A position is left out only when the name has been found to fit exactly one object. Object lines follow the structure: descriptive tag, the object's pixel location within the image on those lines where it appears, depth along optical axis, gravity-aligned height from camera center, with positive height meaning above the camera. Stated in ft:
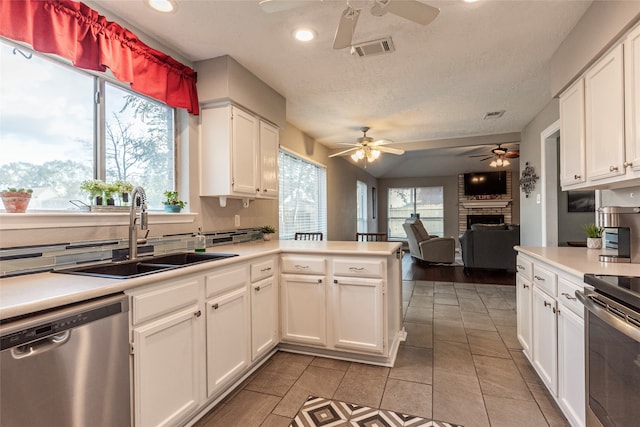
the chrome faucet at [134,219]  6.23 -0.04
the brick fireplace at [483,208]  30.76 +0.75
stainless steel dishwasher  3.29 -1.77
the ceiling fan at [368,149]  15.38 +3.34
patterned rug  5.71 -3.77
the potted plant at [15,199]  4.98 +0.30
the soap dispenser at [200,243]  8.21 -0.69
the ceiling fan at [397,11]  4.94 +3.33
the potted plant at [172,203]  8.07 +0.36
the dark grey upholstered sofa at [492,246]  19.12 -1.91
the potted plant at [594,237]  7.57 -0.54
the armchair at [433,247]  21.48 -2.16
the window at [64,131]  5.42 +1.75
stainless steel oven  3.62 -1.73
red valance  5.17 +3.38
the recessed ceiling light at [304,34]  7.46 +4.40
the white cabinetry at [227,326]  6.10 -2.30
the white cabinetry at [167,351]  4.65 -2.19
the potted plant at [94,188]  6.11 +0.56
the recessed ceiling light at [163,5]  6.36 +4.36
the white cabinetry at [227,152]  8.82 +1.86
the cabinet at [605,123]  5.45 +1.86
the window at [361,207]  27.89 +0.83
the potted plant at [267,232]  11.07 -0.56
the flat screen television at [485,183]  30.60 +3.16
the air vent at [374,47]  7.93 +4.37
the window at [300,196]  14.92 +1.08
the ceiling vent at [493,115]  13.79 +4.51
